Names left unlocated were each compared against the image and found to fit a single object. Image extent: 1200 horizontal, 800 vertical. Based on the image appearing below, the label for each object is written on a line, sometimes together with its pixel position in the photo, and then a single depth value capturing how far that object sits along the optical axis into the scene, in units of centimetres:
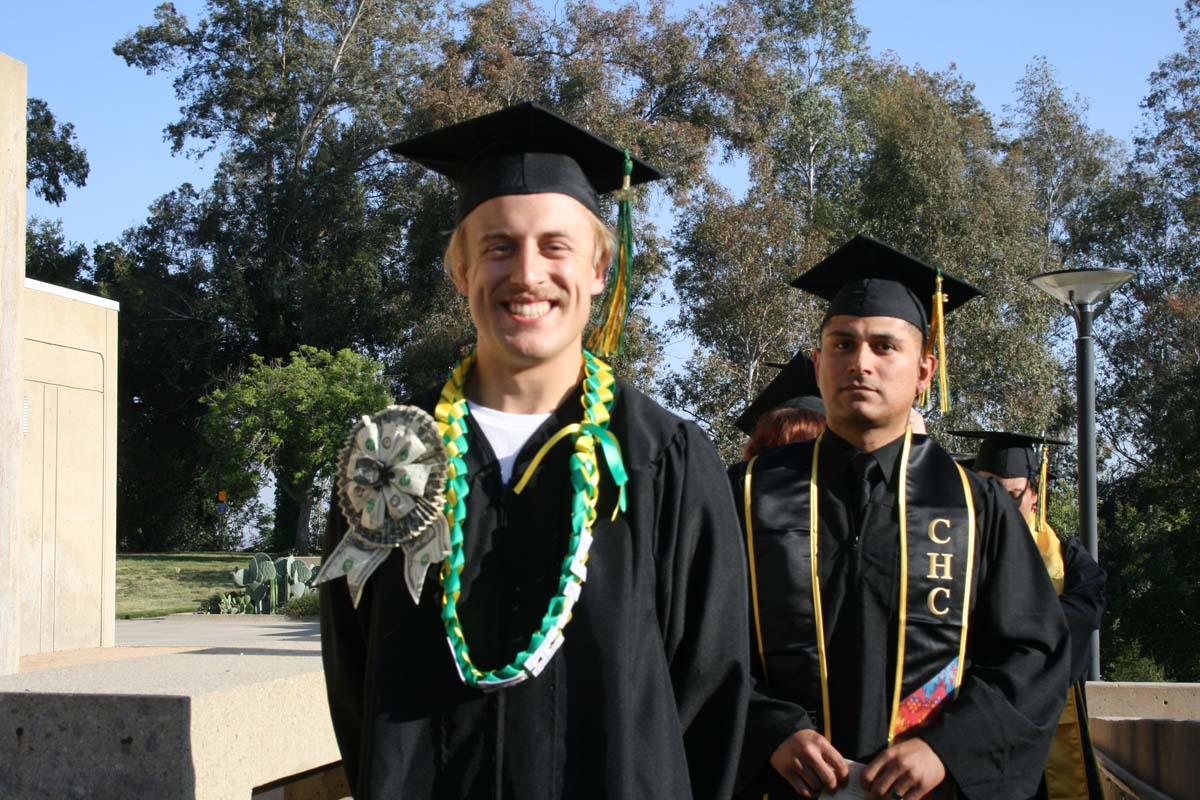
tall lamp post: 1052
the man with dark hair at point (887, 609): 294
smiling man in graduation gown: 217
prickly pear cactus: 2067
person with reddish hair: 447
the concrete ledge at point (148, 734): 283
